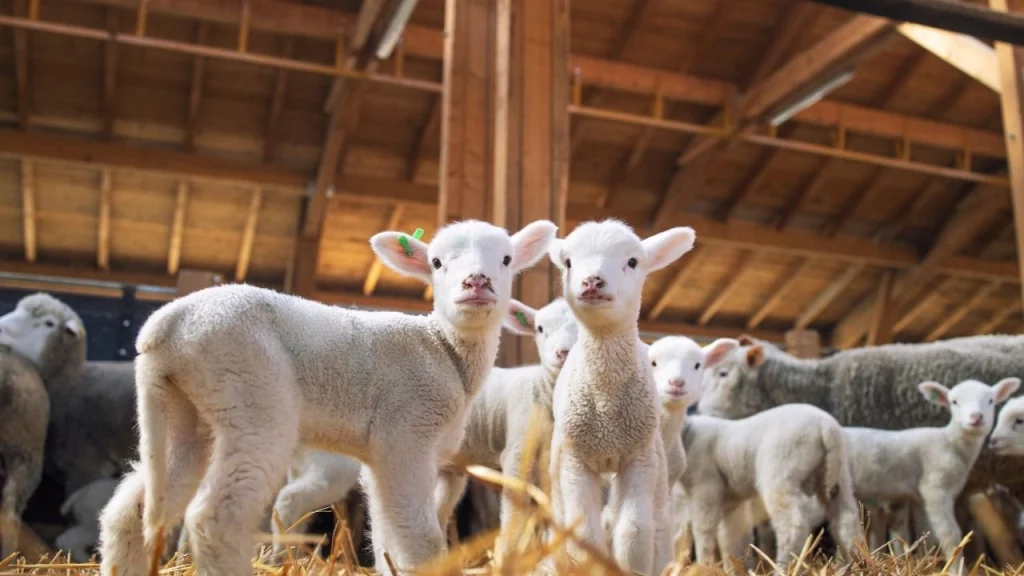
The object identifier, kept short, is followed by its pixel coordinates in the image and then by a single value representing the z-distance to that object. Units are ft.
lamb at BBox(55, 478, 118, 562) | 15.42
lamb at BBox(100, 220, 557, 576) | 6.11
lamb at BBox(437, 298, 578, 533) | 10.51
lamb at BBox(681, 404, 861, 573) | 12.96
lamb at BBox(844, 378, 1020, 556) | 15.06
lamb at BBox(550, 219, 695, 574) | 7.91
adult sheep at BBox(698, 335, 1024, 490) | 17.95
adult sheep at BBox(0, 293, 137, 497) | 16.52
